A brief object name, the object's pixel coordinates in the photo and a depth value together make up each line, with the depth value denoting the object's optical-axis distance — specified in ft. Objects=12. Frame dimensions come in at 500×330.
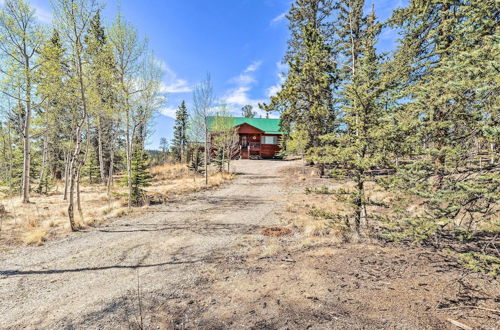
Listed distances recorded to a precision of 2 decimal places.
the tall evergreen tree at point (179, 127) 163.94
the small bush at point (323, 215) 20.73
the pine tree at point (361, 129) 18.98
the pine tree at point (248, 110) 237.78
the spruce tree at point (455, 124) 10.55
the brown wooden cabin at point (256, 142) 125.49
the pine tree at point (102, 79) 32.27
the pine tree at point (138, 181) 42.34
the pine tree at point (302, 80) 55.31
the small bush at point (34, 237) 23.47
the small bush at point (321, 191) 20.89
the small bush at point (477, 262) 8.96
